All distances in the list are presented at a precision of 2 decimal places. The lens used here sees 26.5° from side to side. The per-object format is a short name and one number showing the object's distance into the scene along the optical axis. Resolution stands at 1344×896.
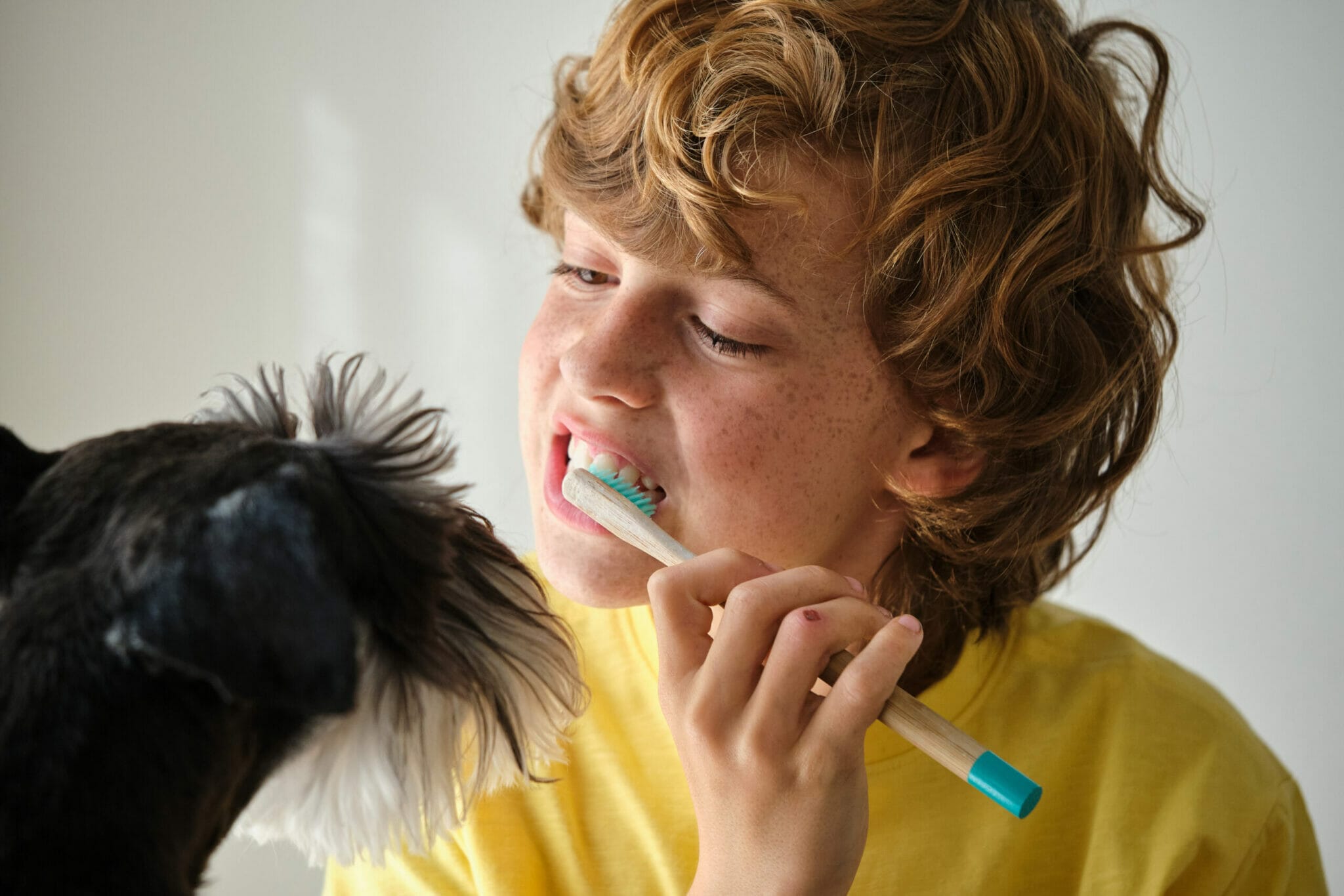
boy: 0.89
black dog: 0.70
